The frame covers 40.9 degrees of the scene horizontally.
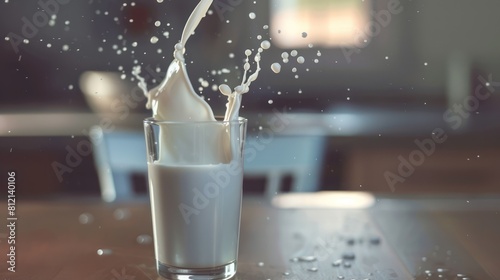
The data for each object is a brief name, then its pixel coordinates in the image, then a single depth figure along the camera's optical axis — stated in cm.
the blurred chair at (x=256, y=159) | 110
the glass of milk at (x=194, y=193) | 51
